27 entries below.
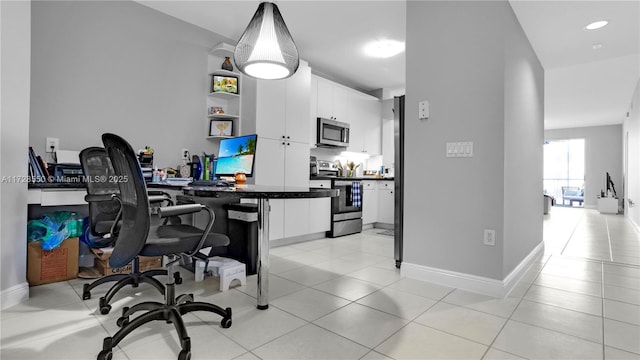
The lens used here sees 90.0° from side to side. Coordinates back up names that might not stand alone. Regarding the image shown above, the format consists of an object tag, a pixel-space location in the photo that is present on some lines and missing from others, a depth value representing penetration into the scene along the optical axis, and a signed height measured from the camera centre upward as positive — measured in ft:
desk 5.14 -0.28
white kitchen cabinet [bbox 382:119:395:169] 20.03 +2.47
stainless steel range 14.74 -1.32
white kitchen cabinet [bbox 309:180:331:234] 13.80 -1.40
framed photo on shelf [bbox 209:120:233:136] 12.16 +2.00
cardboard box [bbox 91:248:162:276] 8.43 -2.33
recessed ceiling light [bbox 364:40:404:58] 13.23 +5.73
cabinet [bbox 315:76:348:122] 15.72 +4.13
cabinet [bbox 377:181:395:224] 17.35 -1.10
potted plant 18.26 +0.69
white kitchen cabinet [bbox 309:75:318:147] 15.22 +3.32
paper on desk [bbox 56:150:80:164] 8.61 +0.61
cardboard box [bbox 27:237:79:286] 7.68 -2.08
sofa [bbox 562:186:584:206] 35.19 -1.30
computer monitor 8.05 +0.64
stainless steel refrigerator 9.78 +0.38
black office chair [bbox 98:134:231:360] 4.59 -0.95
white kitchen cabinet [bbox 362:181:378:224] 16.75 -1.14
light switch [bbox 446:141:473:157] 7.77 +0.81
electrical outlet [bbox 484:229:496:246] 7.47 -1.29
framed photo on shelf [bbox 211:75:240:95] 11.93 +3.61
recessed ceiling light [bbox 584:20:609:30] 9.41 +4.74
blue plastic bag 7.68 -1.32
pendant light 7.02 +3.04
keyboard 7.74 -0.08
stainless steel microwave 15.57 +2.41
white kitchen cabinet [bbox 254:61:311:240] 12.24 +1.52
